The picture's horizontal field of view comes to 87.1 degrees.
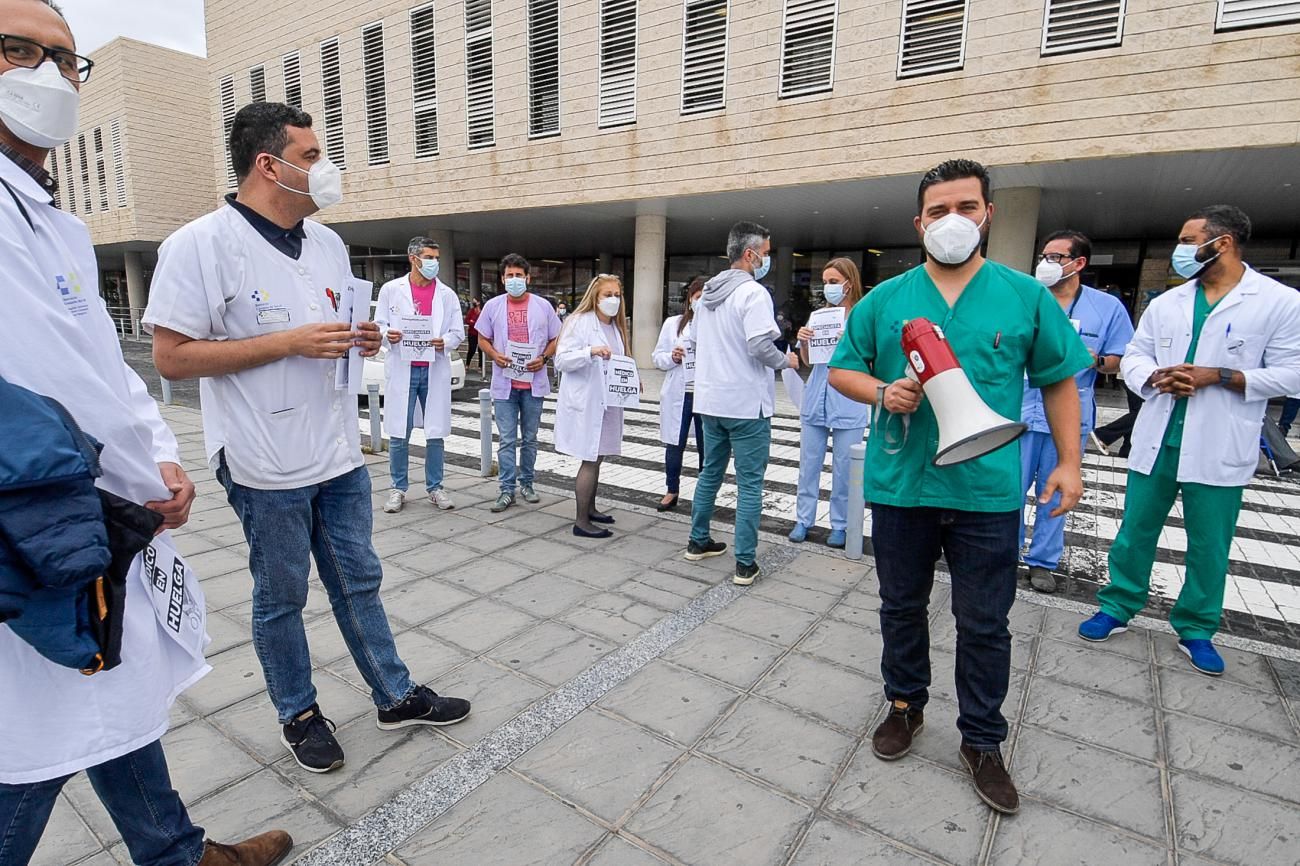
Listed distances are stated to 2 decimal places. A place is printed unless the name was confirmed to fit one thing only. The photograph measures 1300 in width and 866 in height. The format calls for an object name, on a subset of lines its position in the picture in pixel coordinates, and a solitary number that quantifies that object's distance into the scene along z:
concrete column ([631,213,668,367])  17.72
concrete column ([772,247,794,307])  23.00
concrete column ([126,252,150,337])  36.66
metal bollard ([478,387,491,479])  6.87
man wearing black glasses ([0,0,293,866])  1.37
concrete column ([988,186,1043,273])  13.09
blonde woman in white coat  5.27
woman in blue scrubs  5.10
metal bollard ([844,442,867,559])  4.77
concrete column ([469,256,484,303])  29.50
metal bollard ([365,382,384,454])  7.79
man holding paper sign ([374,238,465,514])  5.69
